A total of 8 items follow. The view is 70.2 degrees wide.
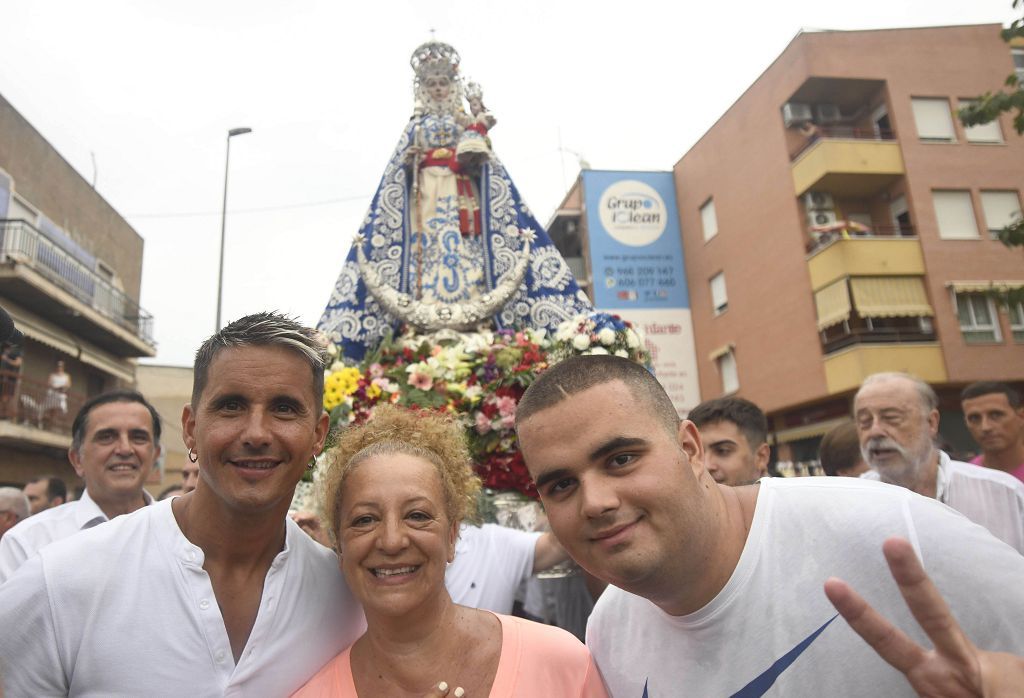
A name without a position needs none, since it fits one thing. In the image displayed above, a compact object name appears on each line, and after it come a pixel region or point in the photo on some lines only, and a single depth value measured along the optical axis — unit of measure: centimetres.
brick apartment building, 2000
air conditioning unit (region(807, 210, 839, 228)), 2127
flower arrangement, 388
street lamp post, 1759
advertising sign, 2334
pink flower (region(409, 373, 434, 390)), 396
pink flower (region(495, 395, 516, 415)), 382
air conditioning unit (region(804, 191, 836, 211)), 2134
